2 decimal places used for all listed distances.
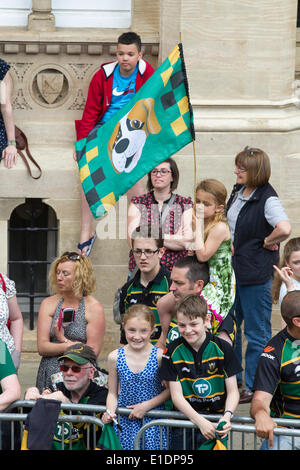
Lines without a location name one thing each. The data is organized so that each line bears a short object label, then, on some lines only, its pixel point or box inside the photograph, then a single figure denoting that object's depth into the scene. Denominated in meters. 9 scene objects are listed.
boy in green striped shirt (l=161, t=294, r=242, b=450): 13.34
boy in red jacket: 19.45
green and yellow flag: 15.39
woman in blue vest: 17.09
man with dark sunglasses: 13.49
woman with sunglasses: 15.70
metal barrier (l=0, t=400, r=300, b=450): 12.65
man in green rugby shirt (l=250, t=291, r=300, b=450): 12.95
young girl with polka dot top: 13.48
